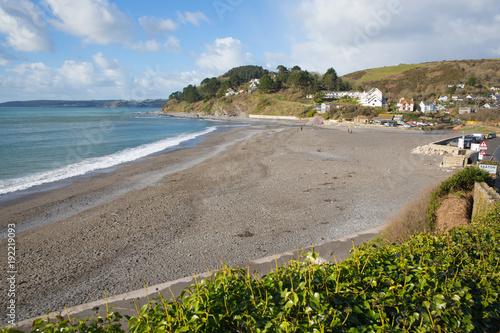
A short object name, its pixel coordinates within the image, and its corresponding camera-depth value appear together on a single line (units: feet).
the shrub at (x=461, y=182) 26.73
